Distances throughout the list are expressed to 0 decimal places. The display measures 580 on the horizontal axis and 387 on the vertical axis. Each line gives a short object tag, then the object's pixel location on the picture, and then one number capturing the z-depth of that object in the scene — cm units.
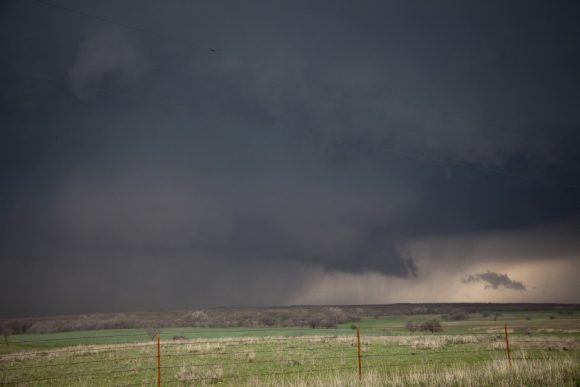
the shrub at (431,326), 7750
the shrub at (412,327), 8094
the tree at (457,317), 13650
